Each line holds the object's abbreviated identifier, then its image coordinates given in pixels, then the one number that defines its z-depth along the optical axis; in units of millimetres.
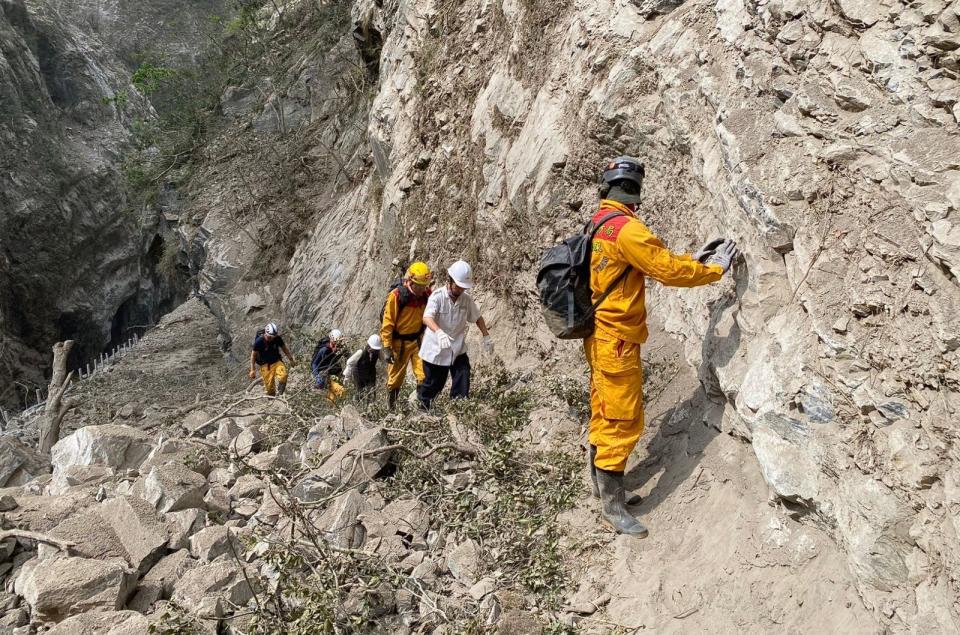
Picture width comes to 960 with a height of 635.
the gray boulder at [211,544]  3732
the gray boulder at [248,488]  4555
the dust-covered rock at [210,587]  3240
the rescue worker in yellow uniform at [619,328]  3305
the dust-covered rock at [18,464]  5786
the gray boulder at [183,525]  3830
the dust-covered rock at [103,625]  3027
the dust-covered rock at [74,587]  3250
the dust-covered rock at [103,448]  5289
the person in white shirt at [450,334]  5297
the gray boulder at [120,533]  3643
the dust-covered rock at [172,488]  4156
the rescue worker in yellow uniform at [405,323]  5883
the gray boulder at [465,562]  3488
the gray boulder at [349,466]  4254
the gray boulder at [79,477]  4852
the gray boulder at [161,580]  3436
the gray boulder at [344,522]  3697
